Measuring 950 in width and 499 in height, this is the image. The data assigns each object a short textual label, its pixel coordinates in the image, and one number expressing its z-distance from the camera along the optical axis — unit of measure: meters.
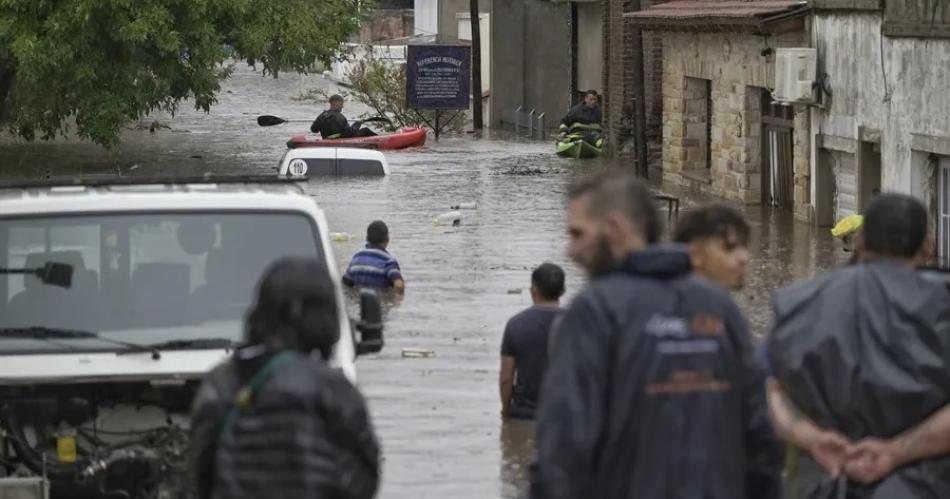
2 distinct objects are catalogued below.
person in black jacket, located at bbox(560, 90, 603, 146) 40.34
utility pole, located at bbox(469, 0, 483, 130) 49.03
